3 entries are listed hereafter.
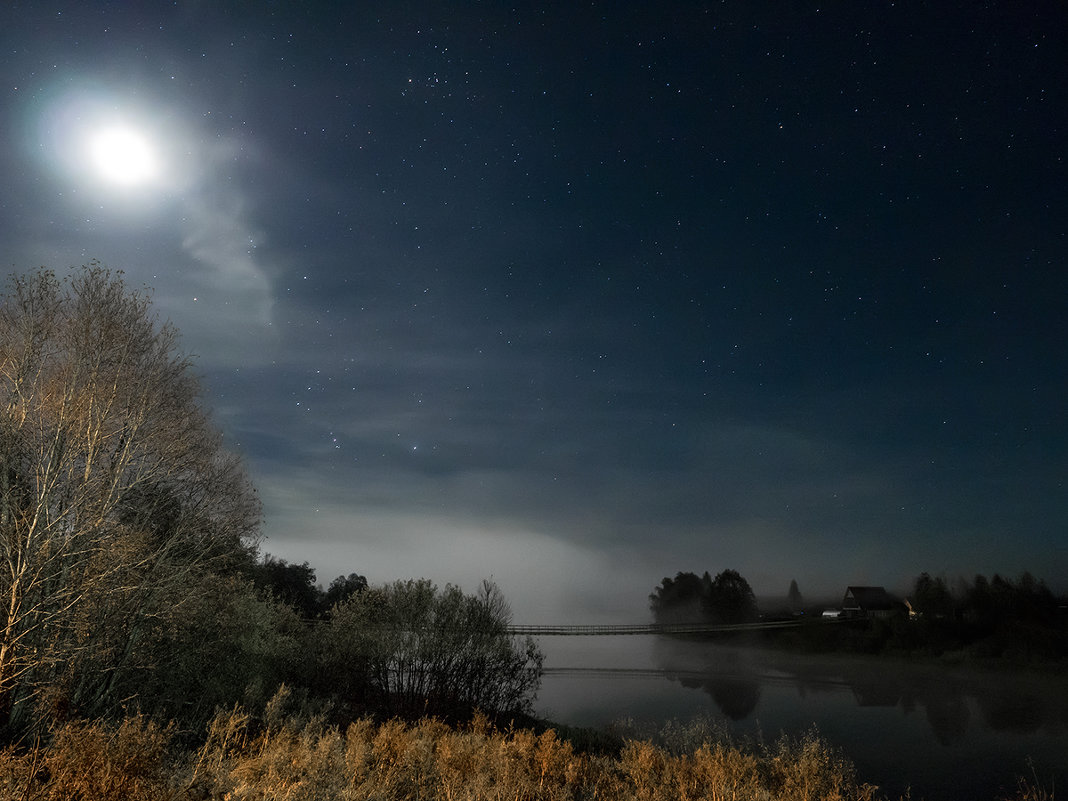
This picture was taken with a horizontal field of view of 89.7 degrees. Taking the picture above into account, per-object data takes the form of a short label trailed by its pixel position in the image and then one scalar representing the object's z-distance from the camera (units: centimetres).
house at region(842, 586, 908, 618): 8619
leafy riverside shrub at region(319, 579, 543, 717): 2262
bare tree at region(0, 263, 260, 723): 1077
